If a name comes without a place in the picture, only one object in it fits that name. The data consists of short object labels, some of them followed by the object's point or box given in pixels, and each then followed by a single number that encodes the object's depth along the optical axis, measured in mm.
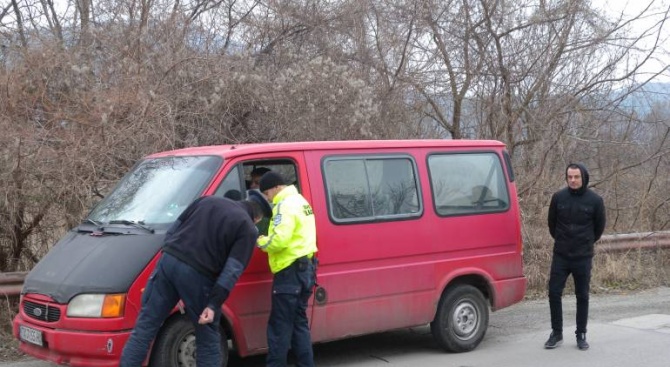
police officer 5742
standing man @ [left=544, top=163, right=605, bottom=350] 7340
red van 5535
